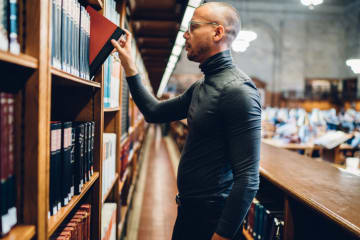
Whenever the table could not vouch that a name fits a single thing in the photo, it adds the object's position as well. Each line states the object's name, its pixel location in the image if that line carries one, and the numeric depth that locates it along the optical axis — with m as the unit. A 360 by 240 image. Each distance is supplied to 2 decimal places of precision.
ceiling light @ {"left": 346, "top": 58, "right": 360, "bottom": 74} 6.30
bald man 1.00
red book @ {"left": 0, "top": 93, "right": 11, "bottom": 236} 0.62
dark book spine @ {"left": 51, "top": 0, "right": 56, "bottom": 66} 0.82
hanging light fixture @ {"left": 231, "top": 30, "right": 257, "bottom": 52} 7.49
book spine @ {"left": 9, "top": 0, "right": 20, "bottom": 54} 0.65
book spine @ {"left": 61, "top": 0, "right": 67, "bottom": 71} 0.90
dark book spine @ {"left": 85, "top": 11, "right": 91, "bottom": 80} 1.17
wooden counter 1.11
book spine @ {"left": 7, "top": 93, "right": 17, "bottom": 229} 0.65
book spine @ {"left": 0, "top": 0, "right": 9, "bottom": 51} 0.63
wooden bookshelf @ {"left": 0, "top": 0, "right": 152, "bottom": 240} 0.69
